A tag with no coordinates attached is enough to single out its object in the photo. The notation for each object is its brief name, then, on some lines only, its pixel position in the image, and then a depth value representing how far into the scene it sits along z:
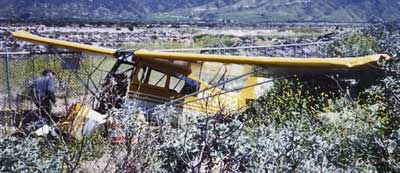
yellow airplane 10.24
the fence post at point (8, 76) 11.48
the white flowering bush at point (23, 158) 5.20
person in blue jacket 10.24
